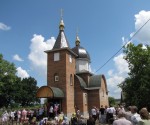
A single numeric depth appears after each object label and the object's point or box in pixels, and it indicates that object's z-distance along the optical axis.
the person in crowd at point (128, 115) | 5.27
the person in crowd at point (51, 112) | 14.46
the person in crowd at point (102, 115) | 12.56
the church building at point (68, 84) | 16.67
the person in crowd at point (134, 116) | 4.50
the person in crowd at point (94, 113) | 12.45
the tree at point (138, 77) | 16.90
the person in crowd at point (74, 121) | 9.57
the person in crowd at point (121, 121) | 3.76
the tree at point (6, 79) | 27.49
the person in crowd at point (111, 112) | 11.36
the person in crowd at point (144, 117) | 3.34
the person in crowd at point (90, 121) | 6.84
